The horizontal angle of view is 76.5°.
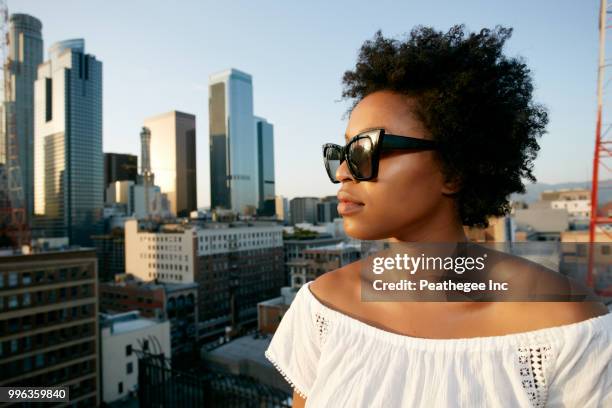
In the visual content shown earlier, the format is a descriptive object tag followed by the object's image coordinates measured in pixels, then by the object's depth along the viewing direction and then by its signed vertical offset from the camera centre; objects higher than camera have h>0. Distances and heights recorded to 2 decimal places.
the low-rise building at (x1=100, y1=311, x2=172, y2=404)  27.41 -9.69
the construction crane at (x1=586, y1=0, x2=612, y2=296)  14.03 +3.03
